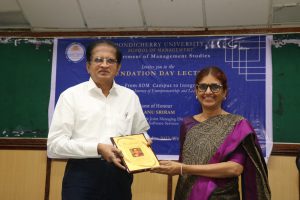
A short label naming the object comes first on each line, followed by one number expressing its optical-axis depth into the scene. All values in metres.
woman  1.65
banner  2.71
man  1.65
